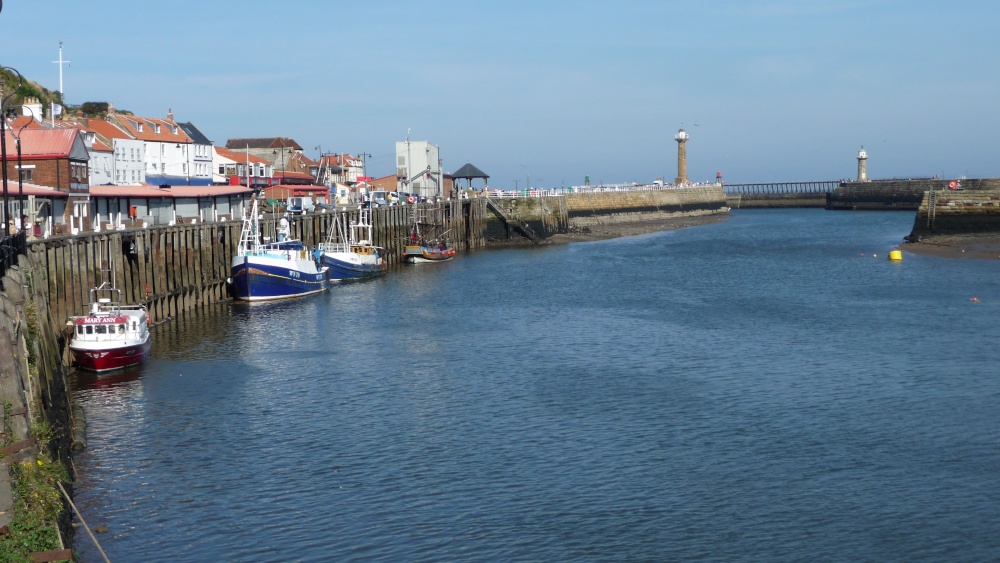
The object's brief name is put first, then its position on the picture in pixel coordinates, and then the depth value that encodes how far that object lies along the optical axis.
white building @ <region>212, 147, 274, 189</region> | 102.00
